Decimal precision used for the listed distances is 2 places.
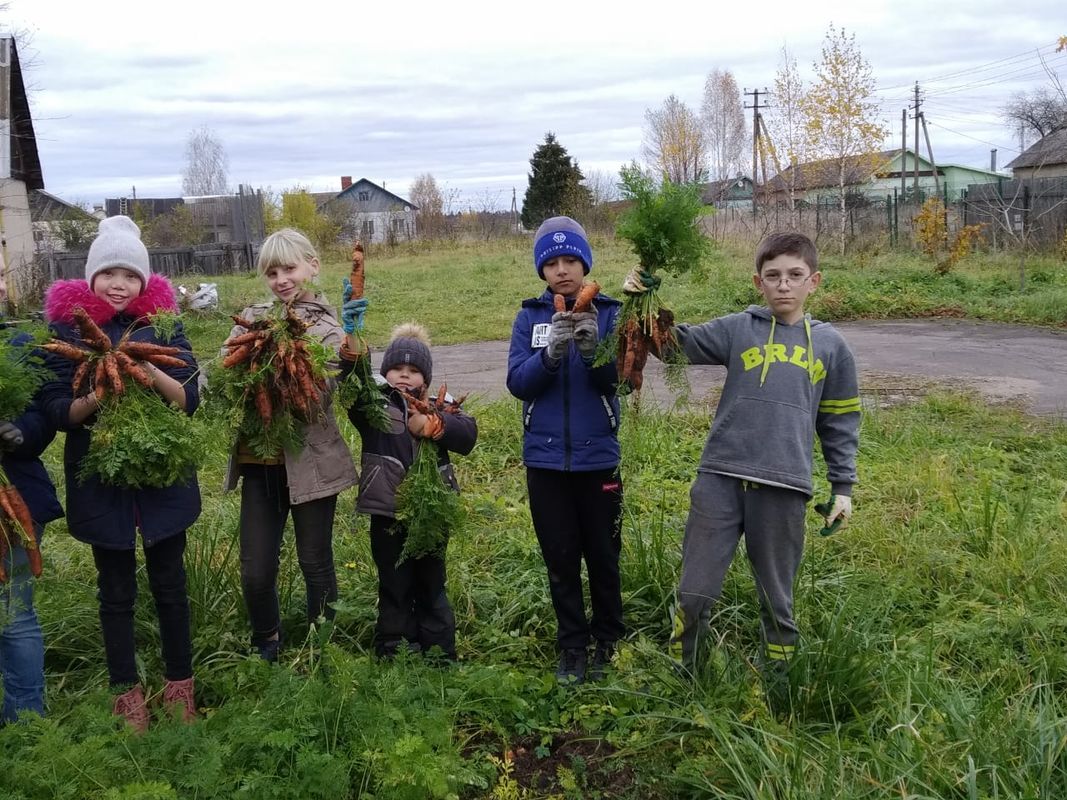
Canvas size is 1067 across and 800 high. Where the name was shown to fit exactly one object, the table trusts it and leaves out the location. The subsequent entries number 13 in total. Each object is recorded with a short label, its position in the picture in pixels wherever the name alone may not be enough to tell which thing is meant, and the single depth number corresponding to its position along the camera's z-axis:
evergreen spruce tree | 35.25
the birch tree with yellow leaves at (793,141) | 22.03
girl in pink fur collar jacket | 3.07
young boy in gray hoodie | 3.02
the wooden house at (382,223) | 32.28
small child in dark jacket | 3.48
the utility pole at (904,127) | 43.89
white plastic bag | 11.24
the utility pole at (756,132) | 24.51
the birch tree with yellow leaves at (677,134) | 29.70
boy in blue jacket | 3.32
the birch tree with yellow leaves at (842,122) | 20.83
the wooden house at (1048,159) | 27.49
